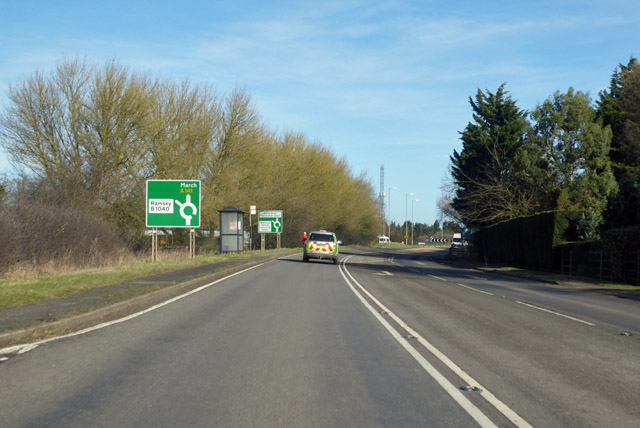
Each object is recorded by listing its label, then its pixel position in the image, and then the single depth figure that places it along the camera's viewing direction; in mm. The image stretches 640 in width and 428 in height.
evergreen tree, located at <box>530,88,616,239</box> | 37000
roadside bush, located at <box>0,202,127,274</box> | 18594
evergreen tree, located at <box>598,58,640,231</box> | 37866
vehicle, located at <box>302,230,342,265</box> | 33531
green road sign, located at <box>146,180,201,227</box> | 25828
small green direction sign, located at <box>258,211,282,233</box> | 50438
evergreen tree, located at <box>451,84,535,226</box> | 42500
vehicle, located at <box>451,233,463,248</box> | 74975
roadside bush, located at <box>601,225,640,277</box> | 22391
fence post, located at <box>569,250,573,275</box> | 27655
